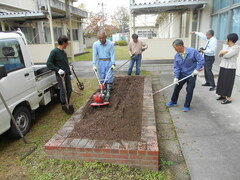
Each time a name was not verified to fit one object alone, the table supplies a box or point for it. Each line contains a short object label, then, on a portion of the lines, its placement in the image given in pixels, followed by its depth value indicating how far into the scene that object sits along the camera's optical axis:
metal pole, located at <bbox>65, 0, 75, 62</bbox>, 10.74
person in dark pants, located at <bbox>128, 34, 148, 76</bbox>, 7.50
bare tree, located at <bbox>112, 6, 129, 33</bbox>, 46.24
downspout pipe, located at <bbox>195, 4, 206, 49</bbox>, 9.73
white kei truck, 3.32
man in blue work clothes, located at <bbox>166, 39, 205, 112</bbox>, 4.10
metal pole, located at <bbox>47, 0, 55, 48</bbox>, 9.68
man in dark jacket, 4.45
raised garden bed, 2.70
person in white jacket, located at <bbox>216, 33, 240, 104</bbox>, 4.38
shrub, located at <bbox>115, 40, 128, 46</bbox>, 32.50
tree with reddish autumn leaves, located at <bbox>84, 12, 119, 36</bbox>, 36.41
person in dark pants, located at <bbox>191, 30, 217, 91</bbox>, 5.69
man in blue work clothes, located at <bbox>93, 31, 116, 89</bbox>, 5.22
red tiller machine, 4.33
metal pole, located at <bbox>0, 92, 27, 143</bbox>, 3.08
